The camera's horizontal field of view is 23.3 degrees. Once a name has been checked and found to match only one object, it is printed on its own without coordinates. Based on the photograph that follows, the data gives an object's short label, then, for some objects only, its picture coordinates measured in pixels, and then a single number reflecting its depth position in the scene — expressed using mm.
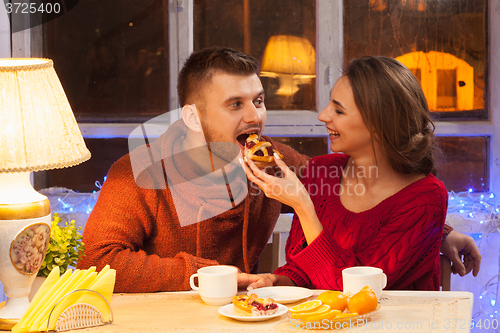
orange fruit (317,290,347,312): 2264
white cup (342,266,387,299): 2326
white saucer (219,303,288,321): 2270
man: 2689
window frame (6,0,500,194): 3659
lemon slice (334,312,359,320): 2244
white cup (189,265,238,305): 2350
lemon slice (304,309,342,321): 2242
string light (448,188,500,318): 3463
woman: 2601
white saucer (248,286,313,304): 2386
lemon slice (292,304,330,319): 2249
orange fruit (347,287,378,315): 2261
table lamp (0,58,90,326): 2264
